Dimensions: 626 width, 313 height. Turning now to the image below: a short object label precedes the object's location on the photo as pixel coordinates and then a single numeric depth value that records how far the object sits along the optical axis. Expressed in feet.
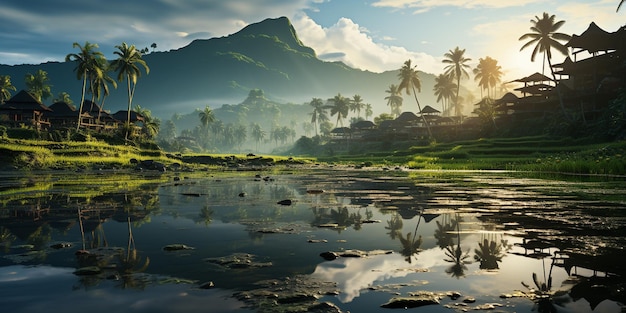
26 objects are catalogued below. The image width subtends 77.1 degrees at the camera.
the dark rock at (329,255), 25.00
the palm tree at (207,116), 551.59
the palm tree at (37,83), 323.22
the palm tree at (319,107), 612.04
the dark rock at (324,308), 16.57
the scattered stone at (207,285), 19.45
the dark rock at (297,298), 17.80
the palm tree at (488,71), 443.32
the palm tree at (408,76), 341.82
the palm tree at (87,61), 229.99
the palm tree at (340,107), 519.19
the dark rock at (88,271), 21.71
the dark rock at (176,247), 27.73
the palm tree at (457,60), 332.19
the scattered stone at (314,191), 70.00
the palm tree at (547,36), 224.74
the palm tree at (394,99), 561.02
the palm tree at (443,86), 479.95
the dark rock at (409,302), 17.03
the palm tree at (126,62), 248.93
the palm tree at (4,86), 314.28
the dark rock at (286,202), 54.19
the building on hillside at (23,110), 220.64
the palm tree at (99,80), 244.38
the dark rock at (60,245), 27.95
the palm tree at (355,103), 561.15
